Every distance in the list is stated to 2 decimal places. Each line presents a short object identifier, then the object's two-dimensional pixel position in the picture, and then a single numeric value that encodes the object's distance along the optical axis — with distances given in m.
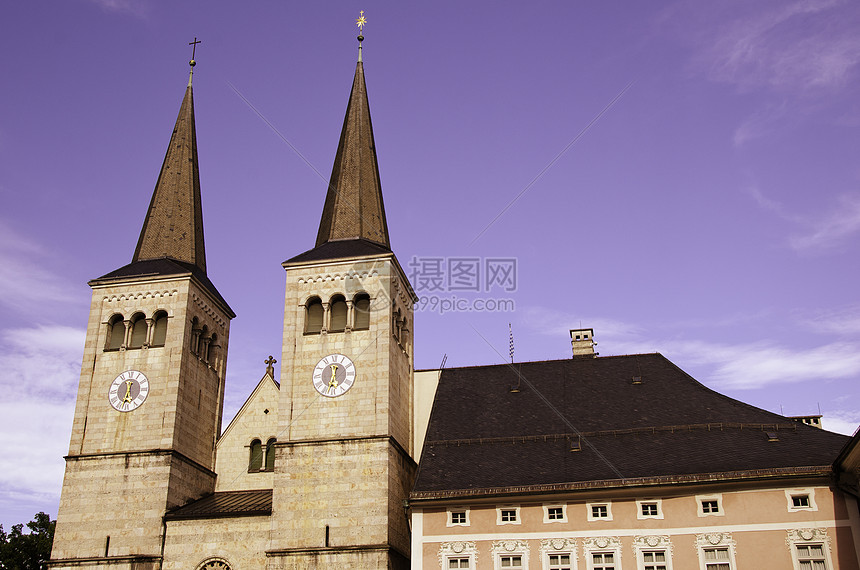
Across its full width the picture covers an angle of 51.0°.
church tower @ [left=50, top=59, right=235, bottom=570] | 33.75
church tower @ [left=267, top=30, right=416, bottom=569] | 31.81
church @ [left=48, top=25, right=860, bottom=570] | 28.78
